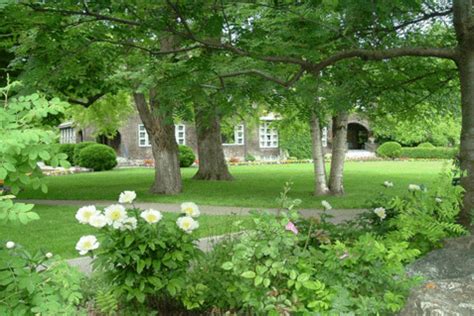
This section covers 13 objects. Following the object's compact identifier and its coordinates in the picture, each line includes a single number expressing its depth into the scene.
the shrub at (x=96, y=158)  30.89
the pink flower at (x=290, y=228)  3.52
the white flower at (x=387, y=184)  6.20
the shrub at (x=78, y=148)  32.14
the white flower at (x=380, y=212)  5.10
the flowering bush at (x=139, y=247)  3.50
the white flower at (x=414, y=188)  5.09
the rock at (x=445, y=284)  2.79
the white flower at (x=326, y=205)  4.90
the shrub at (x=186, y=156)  32.78
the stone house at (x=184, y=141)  39.09
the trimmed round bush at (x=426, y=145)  43.56
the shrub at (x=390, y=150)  41.78
